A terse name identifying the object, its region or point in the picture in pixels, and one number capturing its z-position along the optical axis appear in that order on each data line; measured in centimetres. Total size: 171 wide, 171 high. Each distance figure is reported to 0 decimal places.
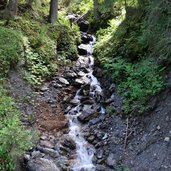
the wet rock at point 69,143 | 531
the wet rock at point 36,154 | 476
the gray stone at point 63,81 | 721
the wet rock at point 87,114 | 602
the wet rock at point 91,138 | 543
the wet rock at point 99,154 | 502
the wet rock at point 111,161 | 474
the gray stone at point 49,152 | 497
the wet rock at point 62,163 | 477
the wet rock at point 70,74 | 752
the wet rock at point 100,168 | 475
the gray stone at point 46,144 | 515
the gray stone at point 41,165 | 447
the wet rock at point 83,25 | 1123
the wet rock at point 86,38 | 994
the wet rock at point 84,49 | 904
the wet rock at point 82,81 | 728
